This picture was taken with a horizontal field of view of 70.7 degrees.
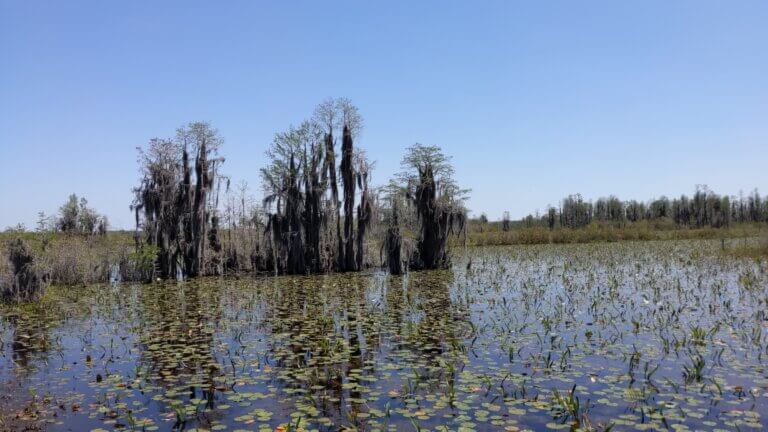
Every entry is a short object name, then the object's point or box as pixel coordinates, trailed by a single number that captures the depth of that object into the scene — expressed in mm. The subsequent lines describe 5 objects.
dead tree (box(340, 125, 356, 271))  26406
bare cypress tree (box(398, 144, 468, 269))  25609
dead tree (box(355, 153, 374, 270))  26219
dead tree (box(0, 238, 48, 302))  16453
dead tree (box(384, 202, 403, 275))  24094
